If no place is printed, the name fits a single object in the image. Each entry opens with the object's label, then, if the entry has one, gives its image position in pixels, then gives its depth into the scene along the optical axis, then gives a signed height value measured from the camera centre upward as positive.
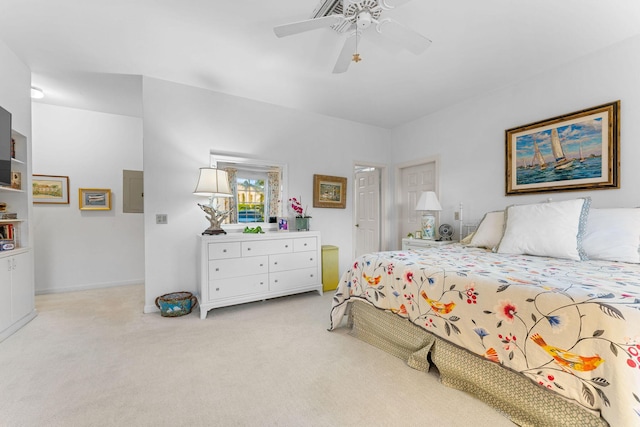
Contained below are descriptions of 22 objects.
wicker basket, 2.83 -1.01
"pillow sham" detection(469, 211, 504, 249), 2.72 -0.22
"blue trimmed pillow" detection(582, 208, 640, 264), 1.92 -0.19
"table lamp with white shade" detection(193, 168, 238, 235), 2.93 +0.26
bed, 1.06 -0.55
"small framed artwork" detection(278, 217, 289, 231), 3.65 -0.19
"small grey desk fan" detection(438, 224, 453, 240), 3.69 -0.30
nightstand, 3.46 -0.44
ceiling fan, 1.78 +1.34
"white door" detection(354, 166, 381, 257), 4.90 +0.02
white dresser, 2.84 -0.66
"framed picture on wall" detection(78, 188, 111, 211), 3.86 +0.20
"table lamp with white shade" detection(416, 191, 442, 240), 3.65 +0.03
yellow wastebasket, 3.83 -0.84
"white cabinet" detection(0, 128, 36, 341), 2.42 -0.28
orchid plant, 3.78 +0.05
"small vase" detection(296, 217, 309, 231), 3.67 -0.18
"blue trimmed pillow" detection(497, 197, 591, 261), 2.07 -0.17
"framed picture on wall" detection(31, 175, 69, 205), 3.62 +0.33
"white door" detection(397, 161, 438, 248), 4.24 +0.37
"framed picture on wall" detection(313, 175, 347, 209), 4.09 +0.31
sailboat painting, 2.44 +0.60
